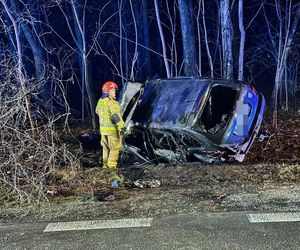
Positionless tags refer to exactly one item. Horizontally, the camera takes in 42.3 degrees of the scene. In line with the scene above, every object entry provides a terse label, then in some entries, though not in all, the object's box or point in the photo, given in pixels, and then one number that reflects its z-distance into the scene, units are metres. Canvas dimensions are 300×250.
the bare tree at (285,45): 10.08
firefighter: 6.65
